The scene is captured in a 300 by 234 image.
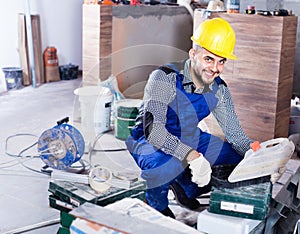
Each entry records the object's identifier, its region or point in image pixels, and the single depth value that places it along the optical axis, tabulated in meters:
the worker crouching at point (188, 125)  2.24
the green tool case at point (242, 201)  1.89
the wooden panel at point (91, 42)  4.20
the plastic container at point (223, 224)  1.81
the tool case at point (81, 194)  2.02
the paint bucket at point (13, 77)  5.57
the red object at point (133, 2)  4.72
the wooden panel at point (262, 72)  3.50
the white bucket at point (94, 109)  3.82
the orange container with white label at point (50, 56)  6.02
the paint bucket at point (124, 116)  3.78
